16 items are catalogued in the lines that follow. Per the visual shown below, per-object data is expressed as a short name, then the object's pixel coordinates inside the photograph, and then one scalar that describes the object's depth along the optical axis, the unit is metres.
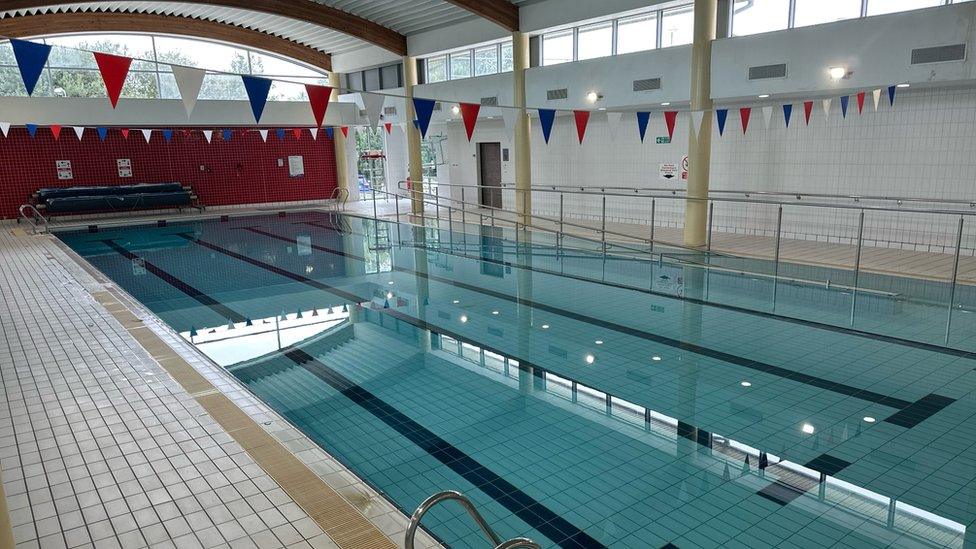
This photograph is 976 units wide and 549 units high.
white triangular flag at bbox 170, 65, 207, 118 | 6.05
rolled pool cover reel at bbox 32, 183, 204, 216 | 14.04
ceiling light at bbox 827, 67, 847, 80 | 7.88
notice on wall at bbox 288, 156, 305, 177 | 17.85
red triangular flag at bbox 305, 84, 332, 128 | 7.10
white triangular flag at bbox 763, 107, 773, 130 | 9.20
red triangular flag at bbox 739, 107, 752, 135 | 9.30
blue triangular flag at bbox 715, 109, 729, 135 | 9.16
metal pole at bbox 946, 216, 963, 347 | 5.62
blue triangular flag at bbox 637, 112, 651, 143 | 9.54
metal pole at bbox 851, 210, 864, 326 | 6.20
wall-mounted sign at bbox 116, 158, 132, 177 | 15.40
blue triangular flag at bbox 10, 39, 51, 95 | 4.72
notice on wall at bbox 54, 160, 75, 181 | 14.66
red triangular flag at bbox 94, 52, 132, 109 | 5.29
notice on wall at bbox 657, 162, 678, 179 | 11.23
